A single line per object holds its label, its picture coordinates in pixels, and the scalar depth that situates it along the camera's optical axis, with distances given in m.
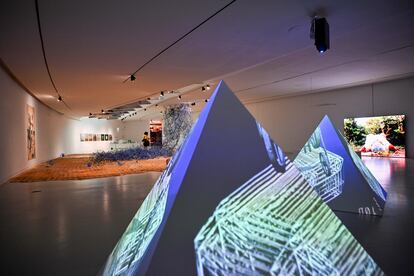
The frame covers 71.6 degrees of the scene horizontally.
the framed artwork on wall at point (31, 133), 10.25
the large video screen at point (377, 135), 11.97
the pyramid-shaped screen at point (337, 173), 3.99
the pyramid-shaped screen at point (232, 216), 1.27
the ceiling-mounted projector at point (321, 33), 4.42
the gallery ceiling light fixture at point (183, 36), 4.04
